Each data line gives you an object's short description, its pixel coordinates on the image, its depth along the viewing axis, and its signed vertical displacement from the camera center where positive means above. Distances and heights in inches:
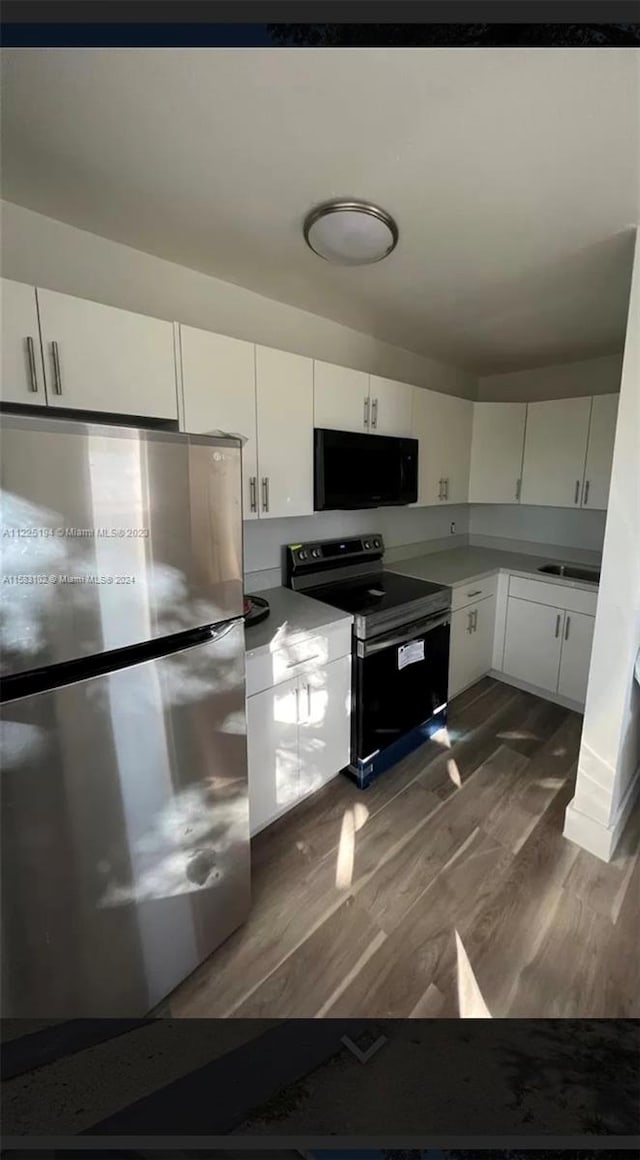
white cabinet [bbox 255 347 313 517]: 72.6 +12.0
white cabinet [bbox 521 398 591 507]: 111.0 +13.7
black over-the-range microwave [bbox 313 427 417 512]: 82.1 +6.5
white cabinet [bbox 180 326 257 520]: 62.7 +17.0
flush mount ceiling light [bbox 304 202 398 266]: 53.4 +35.4
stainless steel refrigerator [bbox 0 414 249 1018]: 33.6 -19.1
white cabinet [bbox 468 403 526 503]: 121.2 +15.1
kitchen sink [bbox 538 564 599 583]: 117.8 -19.2
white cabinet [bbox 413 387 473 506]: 106.7 +15.3
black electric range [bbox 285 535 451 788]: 79.8 -28.5
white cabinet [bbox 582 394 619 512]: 104.7 +13.3
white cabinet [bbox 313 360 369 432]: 80.6 +20.2
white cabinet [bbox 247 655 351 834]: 66.4 -39.9
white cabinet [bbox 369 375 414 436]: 91.2 +21.0
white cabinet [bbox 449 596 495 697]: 109.5 -38.2
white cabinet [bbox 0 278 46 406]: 46.4 +16.9
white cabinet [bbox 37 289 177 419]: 50.4 +17.7
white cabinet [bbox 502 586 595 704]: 105.7 -37.6
